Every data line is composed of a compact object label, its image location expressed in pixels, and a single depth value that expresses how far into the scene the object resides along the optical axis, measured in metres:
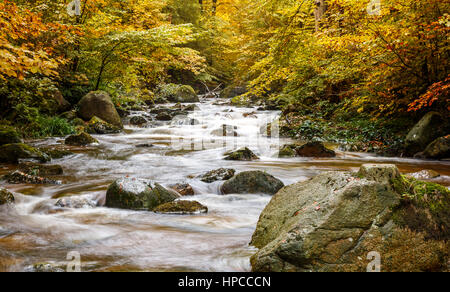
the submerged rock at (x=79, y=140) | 10.57
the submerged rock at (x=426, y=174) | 6.58
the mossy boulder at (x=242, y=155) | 9.33
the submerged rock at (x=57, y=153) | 8.64
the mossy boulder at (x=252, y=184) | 5.88
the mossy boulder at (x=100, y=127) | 13.16
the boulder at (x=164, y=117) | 16.56
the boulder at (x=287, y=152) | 9.71
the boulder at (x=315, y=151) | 9.54
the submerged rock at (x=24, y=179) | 6.15
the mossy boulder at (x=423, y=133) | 8.81
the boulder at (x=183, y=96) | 22.94
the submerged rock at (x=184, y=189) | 5.93
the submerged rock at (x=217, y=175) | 6.62
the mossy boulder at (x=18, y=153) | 7.88
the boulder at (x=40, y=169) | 6.74
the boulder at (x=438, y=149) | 8.35
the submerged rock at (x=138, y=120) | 15.70
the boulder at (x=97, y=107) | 13.62
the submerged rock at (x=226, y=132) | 14.04
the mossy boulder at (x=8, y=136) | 8.89
